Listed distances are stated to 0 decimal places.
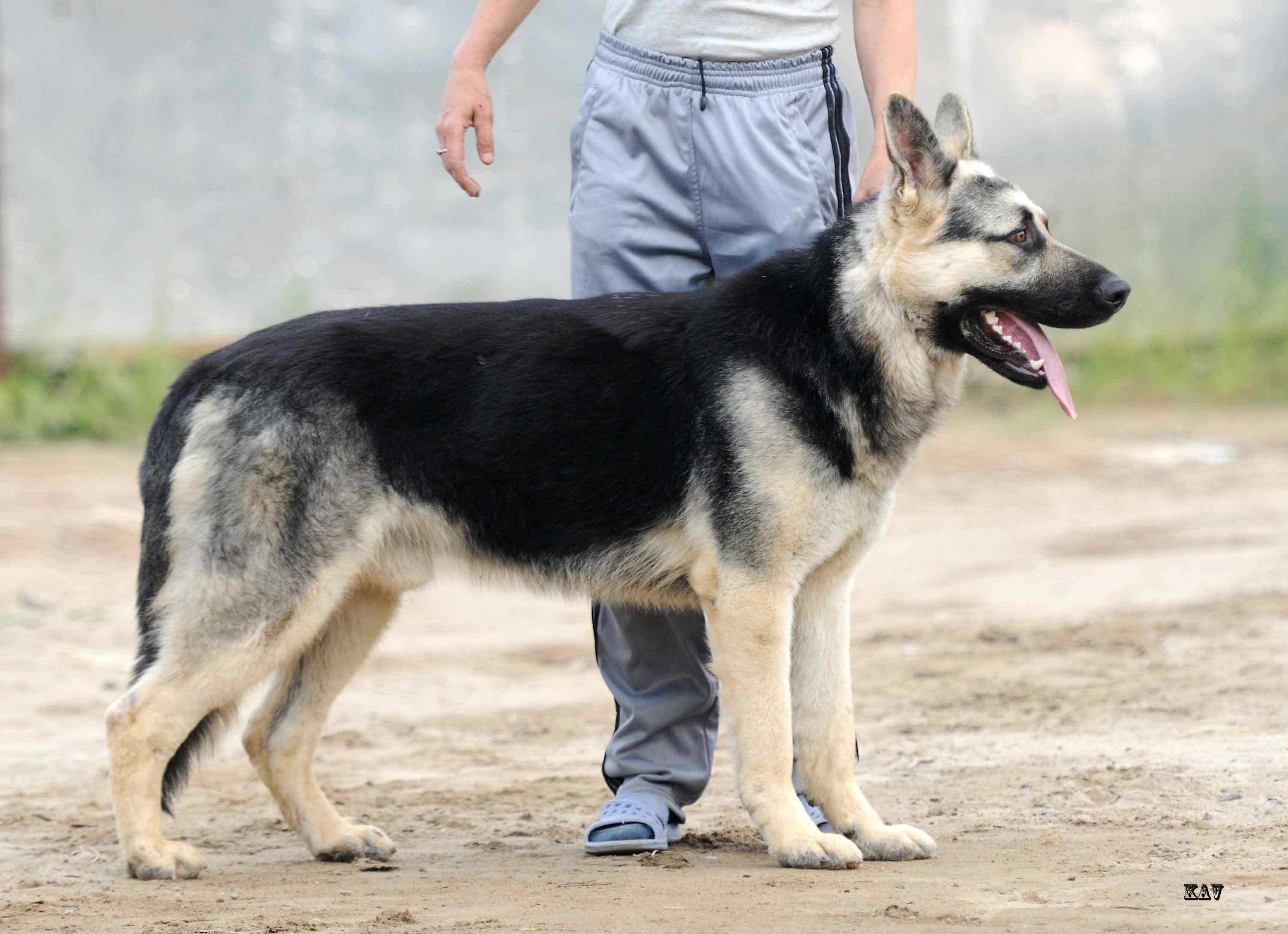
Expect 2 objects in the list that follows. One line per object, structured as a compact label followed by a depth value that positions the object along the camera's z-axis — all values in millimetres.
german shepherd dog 7375
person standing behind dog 8117
